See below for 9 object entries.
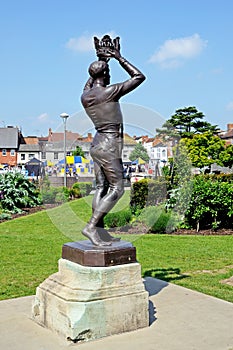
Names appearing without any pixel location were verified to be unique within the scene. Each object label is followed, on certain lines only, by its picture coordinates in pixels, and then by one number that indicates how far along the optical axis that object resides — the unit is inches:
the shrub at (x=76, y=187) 701.9
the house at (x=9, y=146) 2768.2
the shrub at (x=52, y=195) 392.5
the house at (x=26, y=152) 2812.5
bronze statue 215.3
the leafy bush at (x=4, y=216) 683.4
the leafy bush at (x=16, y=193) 758.5
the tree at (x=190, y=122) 2288.4
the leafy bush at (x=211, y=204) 530.6
